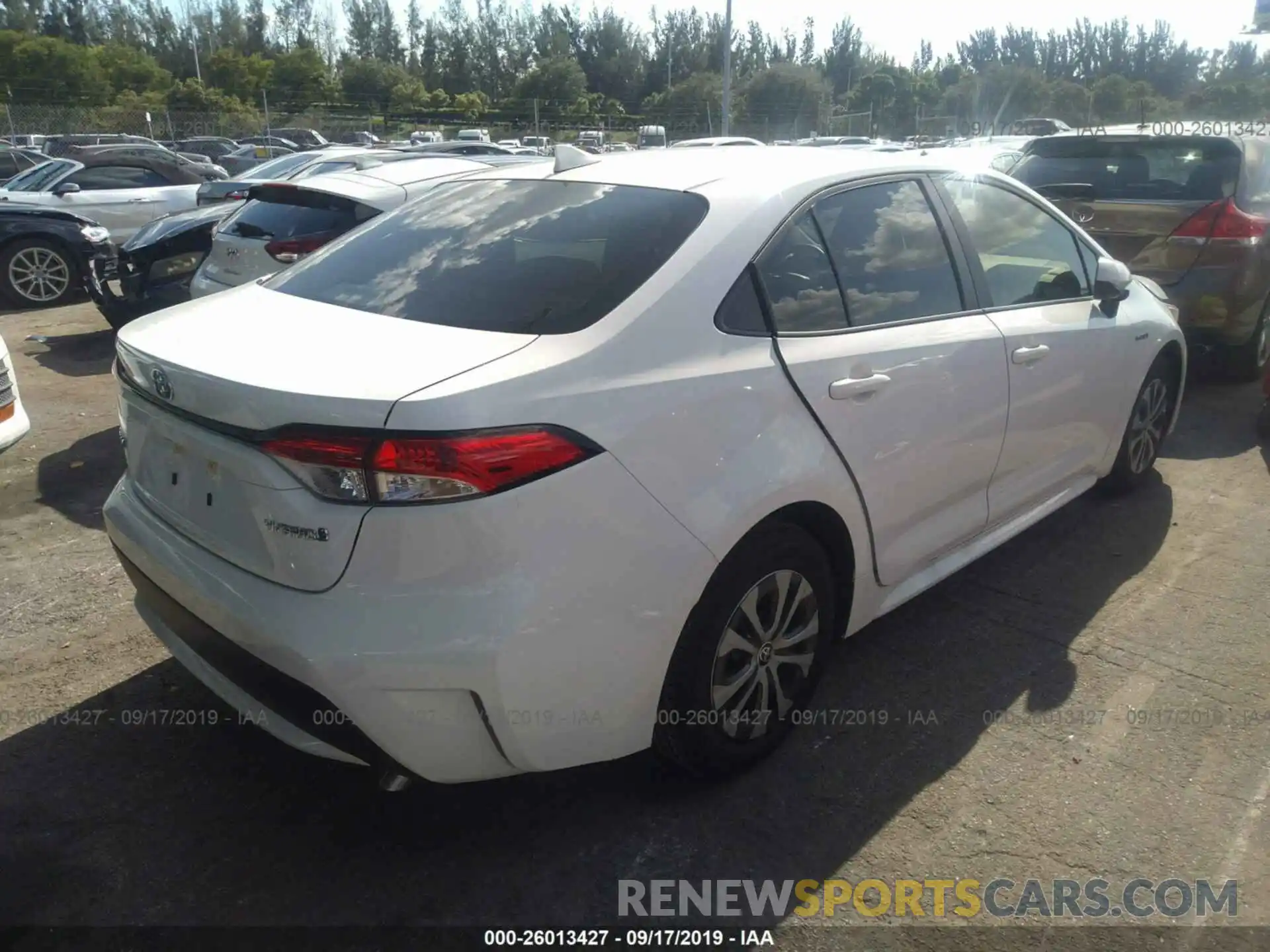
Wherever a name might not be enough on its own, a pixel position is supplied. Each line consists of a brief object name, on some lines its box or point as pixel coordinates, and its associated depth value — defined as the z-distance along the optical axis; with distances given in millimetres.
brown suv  6188
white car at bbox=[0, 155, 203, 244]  11250
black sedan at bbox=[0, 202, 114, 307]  9781
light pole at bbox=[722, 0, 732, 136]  32000
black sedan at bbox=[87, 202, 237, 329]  7105
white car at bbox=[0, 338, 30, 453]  4531
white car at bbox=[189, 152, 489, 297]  5859
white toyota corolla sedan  2041
